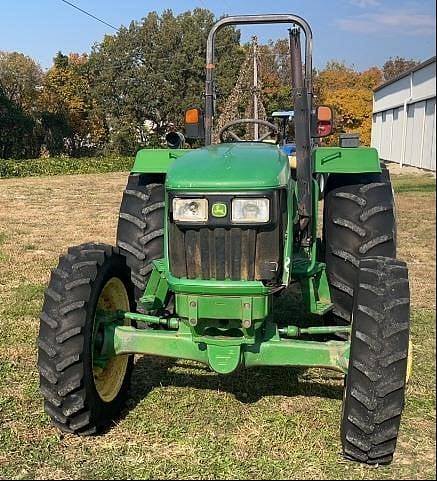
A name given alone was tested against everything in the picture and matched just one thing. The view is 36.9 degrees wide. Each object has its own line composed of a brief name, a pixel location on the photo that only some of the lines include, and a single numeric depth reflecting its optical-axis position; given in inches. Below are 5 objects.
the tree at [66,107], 1359.5
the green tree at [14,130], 1243.9
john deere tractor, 112.3
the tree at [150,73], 1371.8
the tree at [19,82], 1359.5
